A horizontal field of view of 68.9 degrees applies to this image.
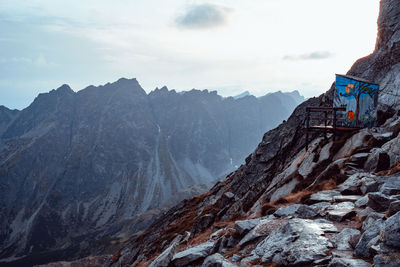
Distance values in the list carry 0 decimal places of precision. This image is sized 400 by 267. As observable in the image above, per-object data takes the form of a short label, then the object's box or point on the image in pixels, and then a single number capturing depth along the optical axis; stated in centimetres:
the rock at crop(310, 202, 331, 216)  1478
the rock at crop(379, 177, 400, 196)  1216
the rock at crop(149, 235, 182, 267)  1634
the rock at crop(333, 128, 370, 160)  2353
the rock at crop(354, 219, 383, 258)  943
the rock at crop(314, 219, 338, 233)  1223
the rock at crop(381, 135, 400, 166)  1804
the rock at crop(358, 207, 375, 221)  1218
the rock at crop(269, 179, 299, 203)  2597
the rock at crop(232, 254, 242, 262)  1327
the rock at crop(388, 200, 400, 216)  970
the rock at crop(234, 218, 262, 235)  1613
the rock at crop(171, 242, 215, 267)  1512
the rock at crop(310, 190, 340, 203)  1716
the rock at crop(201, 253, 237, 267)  1255
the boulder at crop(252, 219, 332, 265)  1059
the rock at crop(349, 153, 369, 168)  2080
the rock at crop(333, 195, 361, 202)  1564
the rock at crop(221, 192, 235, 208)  4084
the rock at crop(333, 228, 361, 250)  1054
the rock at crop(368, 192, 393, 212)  1159
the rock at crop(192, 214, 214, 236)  3362
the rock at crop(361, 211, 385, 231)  1066
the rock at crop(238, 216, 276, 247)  1480
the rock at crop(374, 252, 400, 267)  779
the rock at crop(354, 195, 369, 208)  1398
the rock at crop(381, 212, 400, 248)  821
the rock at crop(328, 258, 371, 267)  880
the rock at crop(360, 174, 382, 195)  1520
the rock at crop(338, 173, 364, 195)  1708
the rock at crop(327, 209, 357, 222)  1327
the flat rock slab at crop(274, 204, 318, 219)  1503
